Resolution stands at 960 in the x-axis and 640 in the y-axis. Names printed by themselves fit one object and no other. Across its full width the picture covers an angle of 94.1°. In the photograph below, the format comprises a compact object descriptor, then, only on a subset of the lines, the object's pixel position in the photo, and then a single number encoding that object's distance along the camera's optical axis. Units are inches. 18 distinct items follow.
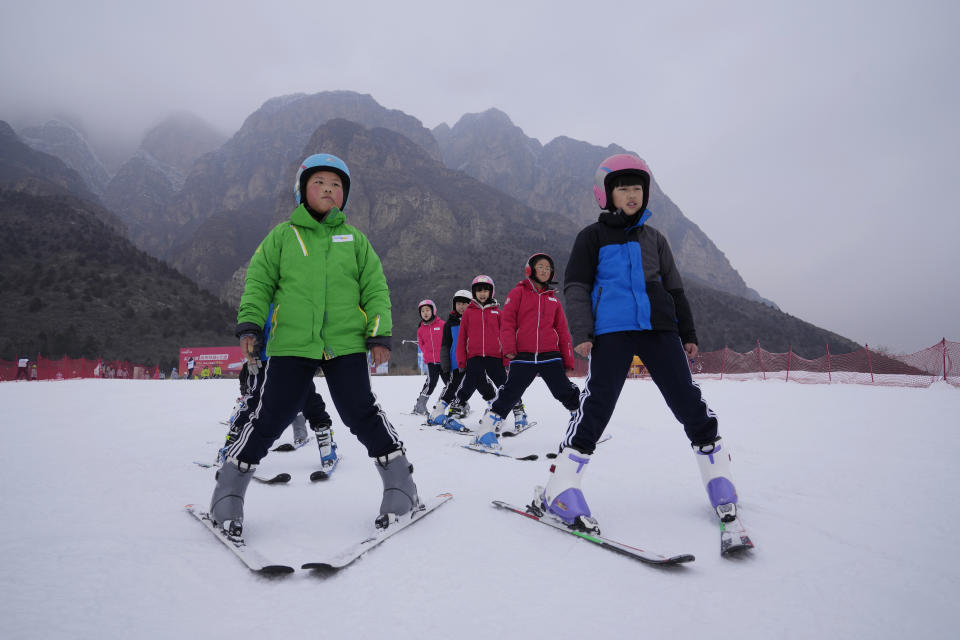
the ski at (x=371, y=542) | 76.2
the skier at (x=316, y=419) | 119.5
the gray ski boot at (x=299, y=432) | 200.1
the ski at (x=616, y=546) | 77.2
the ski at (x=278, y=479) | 137.2
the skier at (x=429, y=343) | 311.3
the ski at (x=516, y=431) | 225.3
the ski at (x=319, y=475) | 139.1
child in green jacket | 96.3
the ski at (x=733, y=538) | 82.1
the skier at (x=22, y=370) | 755.6
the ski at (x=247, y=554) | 74.8
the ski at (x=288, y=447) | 192.1
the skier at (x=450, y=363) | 263.7
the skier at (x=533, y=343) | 191.6
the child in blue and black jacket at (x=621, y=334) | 100.3
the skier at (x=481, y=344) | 234.4
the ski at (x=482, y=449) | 175.8
